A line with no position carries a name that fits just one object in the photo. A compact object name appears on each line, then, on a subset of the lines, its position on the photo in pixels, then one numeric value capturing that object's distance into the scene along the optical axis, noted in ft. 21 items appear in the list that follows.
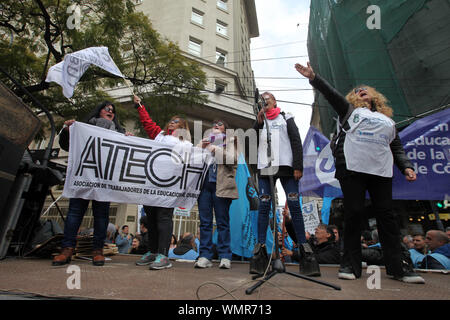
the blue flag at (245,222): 15.07
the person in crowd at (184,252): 14.36
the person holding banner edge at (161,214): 9.21
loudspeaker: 7.90
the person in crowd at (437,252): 10.97
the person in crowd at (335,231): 14.78
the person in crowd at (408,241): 22.50
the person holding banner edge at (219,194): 10.32
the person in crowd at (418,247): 14.03
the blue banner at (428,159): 13.60
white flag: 12.25
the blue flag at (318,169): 18.63
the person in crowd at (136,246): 19.53
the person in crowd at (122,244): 22.59
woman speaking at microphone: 7.84
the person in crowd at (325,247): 12.27
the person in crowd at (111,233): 22.80
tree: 23.35
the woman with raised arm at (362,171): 7.82
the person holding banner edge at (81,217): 9.13
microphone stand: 5.66
